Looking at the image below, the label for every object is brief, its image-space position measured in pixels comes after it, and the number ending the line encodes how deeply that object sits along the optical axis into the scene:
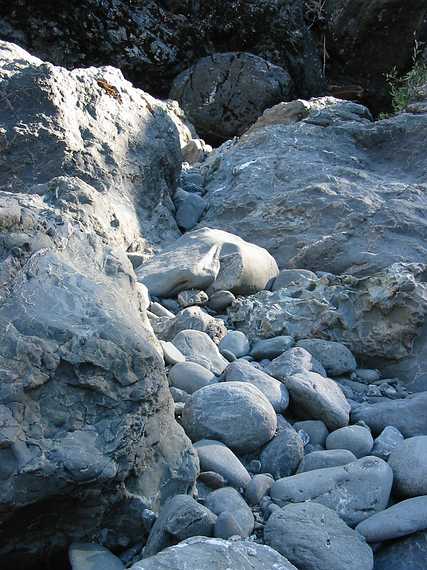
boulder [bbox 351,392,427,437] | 2.37
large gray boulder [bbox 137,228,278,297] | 3.24
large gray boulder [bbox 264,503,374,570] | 1.65
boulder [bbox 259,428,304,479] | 2.11
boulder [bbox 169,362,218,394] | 2.41
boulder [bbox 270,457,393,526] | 1.89
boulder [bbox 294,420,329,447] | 2.30
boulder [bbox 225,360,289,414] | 2.37
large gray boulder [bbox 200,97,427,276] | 3.68
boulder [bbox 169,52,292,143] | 7.73
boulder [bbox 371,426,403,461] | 2.21
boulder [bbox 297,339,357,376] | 2.83
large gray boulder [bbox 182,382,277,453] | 2.11
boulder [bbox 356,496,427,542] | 1.77
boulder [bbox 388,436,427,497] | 1.97
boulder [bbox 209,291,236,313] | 3.25
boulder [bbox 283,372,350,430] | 2.38
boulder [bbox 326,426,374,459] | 2.22
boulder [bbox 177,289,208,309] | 3.21
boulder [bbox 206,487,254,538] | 1.78
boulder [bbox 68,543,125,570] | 1.59
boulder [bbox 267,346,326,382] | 2.57
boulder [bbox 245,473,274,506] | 1.94
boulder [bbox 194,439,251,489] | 1.98
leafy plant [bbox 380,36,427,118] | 6.12
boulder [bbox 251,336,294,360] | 2.86
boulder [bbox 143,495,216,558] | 1.65
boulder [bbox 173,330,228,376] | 2.59
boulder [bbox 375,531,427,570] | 1.74
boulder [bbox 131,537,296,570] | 1.44
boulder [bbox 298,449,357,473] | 2.09
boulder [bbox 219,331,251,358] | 2.88
